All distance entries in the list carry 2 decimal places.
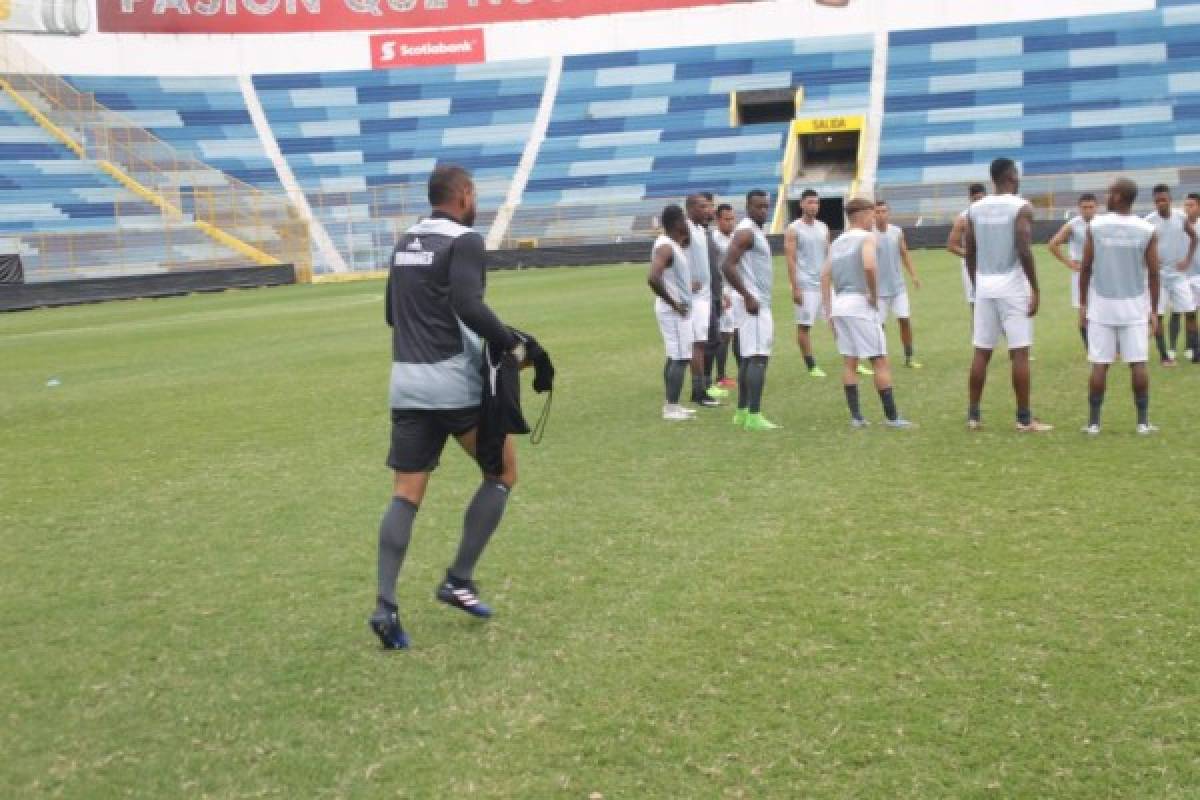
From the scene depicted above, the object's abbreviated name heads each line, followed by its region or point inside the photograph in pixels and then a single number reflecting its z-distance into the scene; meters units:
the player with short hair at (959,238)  9.79
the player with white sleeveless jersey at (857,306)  9.28
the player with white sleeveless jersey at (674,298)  10.43
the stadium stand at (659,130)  44.84
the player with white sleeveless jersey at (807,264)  11.96
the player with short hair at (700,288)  10.98
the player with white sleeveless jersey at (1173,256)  12.26
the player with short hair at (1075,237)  12.66
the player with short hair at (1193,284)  12.25
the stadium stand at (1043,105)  41.88
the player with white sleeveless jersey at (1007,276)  8.73
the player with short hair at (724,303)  11.66
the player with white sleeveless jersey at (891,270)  13.28
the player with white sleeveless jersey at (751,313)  9.68
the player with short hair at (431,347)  4.87
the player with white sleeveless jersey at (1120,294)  8.59
